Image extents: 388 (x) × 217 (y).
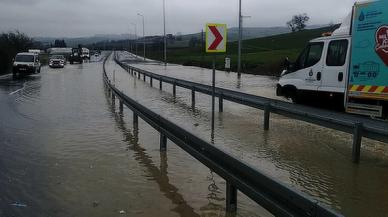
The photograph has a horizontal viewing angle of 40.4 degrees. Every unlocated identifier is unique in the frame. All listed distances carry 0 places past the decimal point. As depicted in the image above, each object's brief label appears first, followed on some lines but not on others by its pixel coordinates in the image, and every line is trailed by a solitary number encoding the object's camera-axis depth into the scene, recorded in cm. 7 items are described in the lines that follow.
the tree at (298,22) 15625
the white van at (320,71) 1385
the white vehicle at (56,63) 6189
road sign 1240
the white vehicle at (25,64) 4272
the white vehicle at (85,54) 10381
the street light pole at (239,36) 4334
